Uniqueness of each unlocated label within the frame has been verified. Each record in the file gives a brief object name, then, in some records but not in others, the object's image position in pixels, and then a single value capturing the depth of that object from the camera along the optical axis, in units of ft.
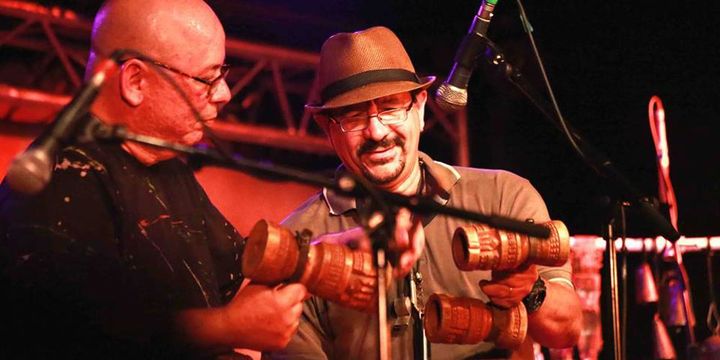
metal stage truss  21.54
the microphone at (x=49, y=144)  6.46
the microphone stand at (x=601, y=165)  10.63
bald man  8.61
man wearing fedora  11.58
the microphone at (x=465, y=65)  10.77
